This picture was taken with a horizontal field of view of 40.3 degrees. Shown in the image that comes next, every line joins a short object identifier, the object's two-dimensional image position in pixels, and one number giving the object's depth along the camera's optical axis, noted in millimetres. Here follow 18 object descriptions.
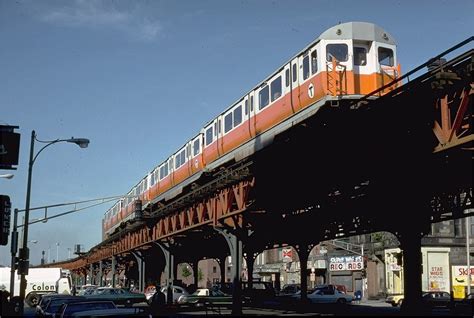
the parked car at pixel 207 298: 39375
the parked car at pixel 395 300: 48375
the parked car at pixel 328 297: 45375
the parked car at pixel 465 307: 35406
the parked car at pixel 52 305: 21262
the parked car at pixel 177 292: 44750
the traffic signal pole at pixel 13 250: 29298
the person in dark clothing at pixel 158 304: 27164
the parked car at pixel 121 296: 41219
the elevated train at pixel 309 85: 22453
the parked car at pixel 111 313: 11414
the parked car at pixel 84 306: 13959
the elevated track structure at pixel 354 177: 15891
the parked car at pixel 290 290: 59388
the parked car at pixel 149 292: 48138
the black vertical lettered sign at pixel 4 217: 9616
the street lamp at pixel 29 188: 26562
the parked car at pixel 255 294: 44562
